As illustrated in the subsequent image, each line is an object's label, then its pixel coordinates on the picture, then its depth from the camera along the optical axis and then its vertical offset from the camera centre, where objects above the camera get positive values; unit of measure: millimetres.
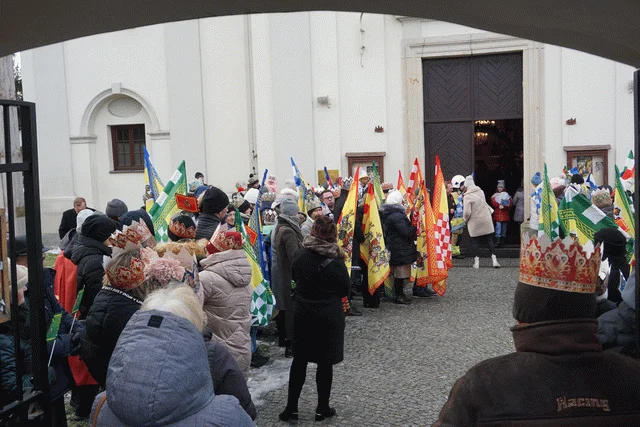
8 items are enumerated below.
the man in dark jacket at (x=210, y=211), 6949 -366
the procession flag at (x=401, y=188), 11503 -322
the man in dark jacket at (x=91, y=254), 5691 -624
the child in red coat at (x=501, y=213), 15430 -1043
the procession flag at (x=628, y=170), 9836 -112
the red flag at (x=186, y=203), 7715 -304
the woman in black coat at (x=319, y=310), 5641 -1124
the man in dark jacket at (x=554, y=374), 2197 -673
